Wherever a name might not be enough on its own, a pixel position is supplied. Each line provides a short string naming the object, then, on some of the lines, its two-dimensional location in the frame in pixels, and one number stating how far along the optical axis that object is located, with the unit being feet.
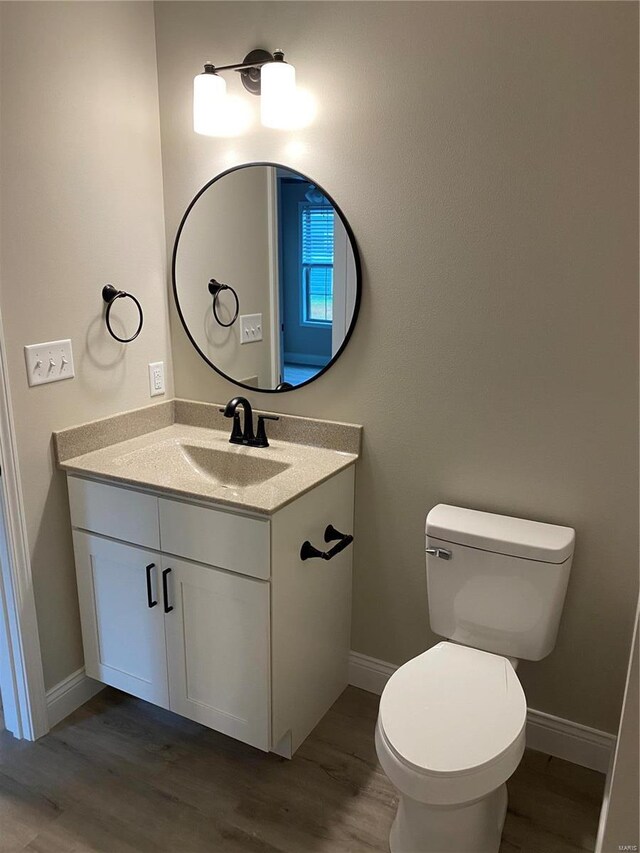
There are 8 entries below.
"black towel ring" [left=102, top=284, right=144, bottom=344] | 6.79
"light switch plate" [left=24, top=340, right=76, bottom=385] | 6.08
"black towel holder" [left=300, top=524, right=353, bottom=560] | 6.16
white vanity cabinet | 5.82
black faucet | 7.02
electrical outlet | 7.63
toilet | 4.74
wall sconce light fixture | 6.07
